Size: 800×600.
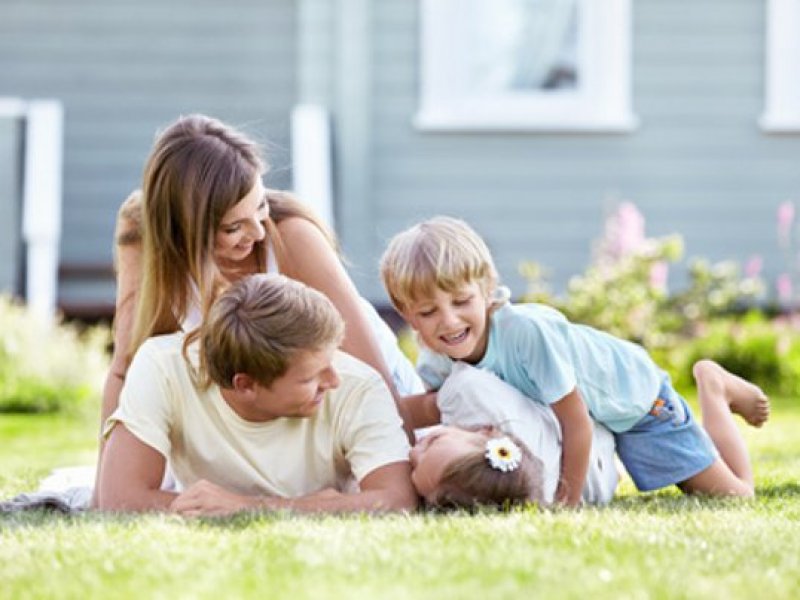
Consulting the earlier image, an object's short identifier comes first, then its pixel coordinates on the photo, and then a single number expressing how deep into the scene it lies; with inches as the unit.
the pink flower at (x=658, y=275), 420.8
